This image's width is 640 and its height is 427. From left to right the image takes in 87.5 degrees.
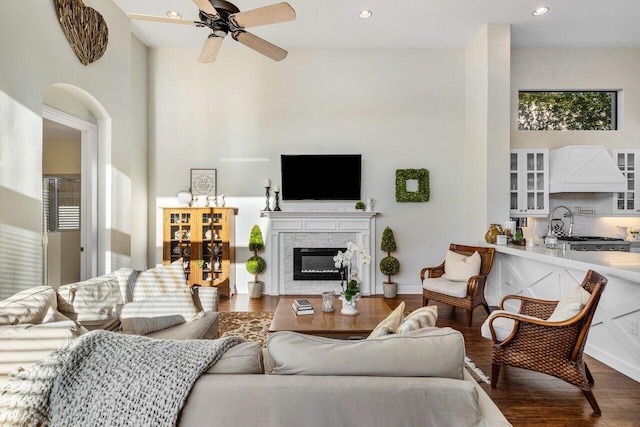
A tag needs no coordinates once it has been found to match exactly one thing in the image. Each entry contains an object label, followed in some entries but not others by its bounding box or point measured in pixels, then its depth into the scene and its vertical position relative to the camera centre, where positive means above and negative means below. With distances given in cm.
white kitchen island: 267 -74
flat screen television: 527 +57
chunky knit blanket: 112 -60
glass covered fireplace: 530 -80
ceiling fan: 254 +155
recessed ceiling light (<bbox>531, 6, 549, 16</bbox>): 425 +259
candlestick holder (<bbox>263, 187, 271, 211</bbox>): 523 +11
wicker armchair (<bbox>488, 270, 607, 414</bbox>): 222 -94
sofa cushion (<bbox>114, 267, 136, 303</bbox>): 259 -55
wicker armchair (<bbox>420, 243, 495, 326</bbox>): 381 -88
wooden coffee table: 262 -92
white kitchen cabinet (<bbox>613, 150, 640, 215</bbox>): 500 +37
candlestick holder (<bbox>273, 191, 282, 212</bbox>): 523 +8
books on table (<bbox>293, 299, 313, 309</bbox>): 306 -86
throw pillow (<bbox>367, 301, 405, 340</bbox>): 168 -60
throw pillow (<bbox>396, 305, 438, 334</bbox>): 159 -54
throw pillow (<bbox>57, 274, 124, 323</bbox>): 222 -61
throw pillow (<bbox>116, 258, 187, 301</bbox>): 263 -56
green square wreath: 526 +41
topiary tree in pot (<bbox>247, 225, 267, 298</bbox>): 504 -78
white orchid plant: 298 -51
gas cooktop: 475 -39
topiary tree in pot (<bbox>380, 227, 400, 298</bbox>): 511 -80
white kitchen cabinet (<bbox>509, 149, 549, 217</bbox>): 485 +41
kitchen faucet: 516 -5
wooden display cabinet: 488 -46
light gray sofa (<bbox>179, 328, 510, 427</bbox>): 115 -65
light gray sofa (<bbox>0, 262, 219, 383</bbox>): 129 -57
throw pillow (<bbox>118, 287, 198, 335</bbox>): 231 -73
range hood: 469 +56
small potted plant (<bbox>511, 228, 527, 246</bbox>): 438 -36
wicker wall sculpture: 330 +195
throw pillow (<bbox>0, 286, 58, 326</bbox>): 164 -50
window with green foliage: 528 +162
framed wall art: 530 +48
